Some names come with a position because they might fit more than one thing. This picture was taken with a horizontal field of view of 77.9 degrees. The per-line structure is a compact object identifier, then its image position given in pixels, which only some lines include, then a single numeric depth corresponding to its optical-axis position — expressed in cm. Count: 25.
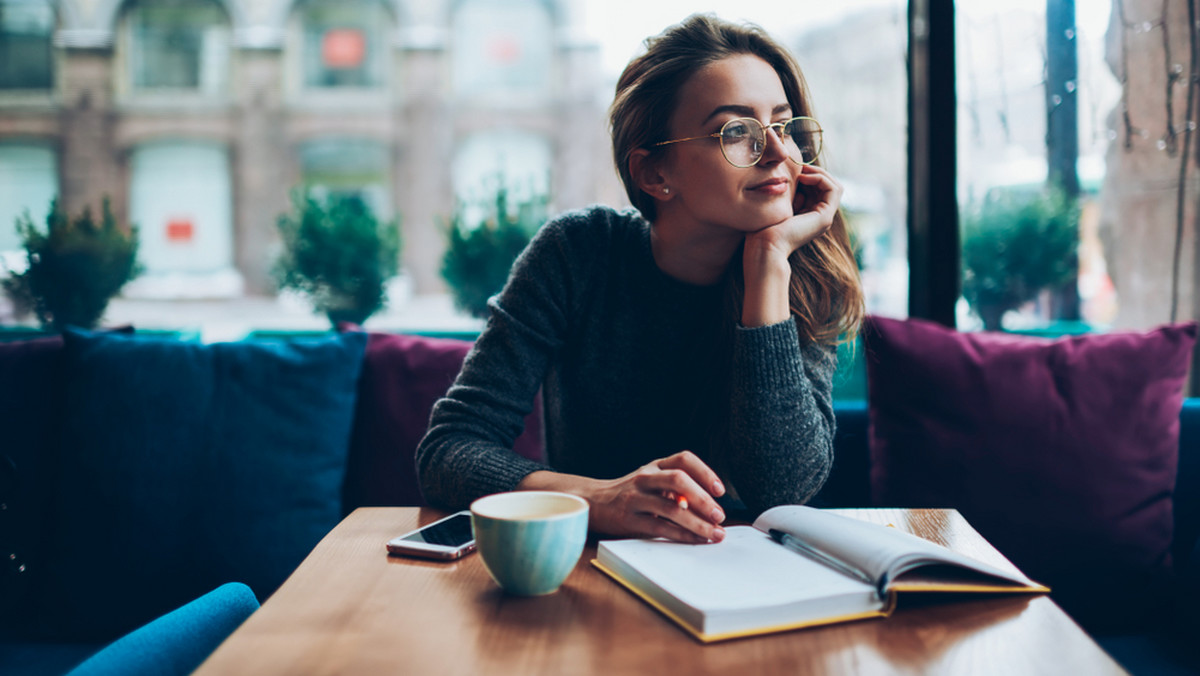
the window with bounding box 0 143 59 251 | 267
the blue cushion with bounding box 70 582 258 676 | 64
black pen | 66
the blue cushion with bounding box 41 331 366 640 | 142
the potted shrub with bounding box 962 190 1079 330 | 223
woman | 111
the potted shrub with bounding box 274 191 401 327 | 241
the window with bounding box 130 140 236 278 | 312
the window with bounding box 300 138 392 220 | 307
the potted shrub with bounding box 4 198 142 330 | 236
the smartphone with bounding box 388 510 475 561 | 79
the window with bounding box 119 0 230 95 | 312
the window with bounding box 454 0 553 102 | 307
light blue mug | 65
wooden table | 56
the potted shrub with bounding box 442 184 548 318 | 242
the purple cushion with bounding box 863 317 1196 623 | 137
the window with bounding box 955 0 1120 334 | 216
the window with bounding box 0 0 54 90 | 290
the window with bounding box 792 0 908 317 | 238
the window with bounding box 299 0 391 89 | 311
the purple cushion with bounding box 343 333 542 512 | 159
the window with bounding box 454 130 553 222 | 252
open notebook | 61
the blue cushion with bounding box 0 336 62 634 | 139
